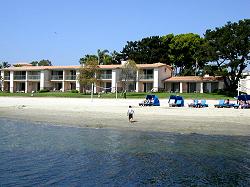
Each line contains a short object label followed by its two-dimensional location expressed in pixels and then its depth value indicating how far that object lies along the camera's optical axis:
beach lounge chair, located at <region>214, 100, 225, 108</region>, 37.92
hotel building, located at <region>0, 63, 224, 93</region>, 69.25
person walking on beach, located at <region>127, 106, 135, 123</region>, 29.27
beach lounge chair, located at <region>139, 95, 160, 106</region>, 41.38
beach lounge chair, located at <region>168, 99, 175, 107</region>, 40.13
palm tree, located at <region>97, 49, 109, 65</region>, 89.88
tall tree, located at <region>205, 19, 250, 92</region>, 56.91
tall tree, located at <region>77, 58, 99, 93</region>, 64.55
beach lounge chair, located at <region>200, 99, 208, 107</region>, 39.16
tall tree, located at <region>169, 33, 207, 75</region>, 78.94
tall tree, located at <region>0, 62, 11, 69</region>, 102.69
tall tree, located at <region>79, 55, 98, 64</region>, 90.35
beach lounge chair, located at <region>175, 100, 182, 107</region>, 40.28
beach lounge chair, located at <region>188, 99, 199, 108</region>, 38.68
